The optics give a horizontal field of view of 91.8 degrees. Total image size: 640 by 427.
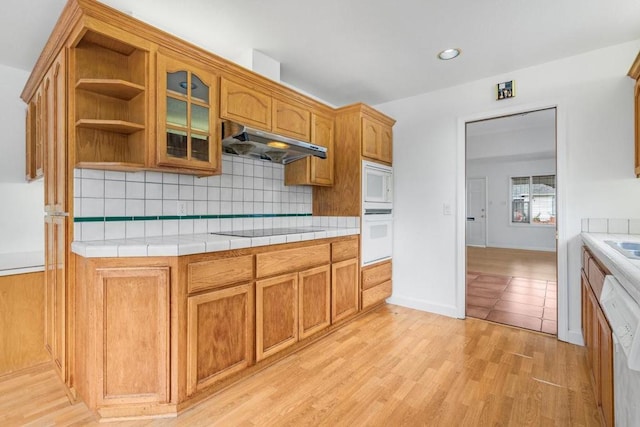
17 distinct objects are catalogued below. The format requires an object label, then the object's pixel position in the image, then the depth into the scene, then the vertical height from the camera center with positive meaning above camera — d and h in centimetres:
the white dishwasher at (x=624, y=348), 84 -37
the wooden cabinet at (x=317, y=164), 298 +49
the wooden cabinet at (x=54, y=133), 179 +51
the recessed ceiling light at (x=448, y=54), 256 +135
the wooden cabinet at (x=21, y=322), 214 -77
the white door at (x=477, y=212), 834 +4
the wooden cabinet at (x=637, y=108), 220 +77
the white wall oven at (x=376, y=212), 318 +2
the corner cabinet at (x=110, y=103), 178 +69
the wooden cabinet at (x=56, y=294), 182 -51
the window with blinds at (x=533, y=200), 750 +34
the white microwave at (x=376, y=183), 318 +33
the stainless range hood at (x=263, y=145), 217 +54
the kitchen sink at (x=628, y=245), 178 -20
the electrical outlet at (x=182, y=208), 232 +4
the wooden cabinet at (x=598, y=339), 129 -64
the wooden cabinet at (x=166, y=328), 162 -64
